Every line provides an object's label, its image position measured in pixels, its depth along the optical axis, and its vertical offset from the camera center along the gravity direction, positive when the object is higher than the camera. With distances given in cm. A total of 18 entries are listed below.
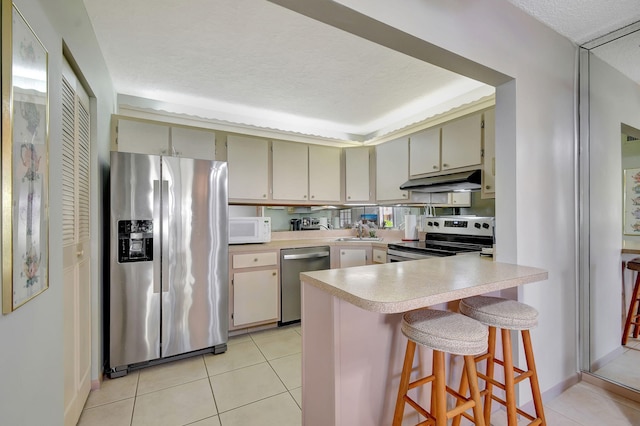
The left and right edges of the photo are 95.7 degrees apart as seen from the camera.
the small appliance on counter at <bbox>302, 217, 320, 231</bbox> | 385 -13
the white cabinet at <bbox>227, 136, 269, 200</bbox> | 306 +50
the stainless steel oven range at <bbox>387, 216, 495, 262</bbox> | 251 -25
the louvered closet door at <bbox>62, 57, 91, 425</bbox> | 149 -18
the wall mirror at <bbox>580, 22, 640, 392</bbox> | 204 +12
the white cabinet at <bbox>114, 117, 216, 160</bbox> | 260 +71
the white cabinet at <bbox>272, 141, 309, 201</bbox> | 331 +50
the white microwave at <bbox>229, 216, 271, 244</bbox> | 298 -17
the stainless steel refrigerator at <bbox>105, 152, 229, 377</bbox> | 217 -37
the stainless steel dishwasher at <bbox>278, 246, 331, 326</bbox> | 309 -66
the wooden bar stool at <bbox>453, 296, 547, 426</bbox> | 132 -61
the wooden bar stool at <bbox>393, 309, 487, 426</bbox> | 107 -50
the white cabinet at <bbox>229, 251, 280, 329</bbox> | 284 -76
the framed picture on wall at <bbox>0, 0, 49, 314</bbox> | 80 +16
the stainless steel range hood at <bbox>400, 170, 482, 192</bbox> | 248 +29
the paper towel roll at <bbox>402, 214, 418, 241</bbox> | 333 -16
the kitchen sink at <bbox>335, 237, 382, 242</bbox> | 373 -33
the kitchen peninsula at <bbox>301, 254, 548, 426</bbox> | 117 -54
